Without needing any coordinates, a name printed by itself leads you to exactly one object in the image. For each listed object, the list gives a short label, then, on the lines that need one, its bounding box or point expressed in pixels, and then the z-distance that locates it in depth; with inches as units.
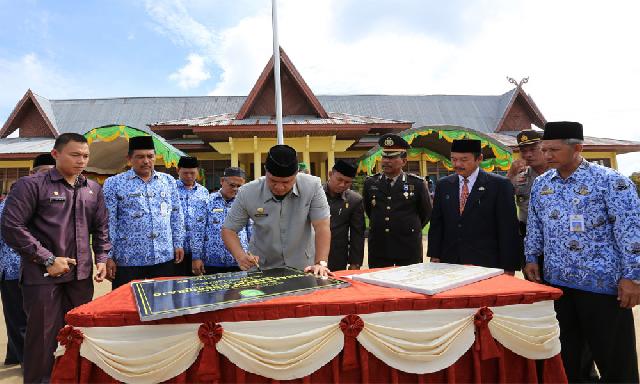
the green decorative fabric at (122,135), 352.7
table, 60.8
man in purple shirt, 95.3
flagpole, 350.0
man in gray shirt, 94.7
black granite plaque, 59.1
